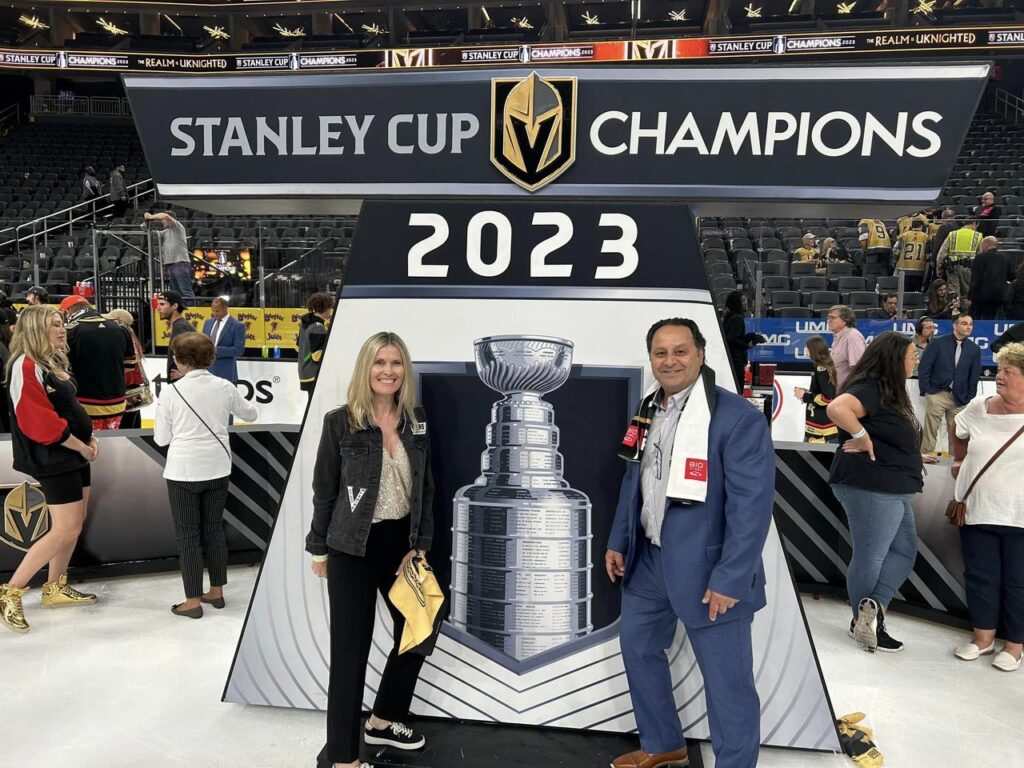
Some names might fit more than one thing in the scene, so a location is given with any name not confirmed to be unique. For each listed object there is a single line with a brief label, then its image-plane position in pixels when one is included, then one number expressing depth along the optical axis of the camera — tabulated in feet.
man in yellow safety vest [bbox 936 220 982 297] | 31.55
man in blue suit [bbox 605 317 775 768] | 7.39
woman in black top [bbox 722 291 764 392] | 21.43
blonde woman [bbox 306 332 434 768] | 8.21
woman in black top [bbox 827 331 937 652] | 11.64
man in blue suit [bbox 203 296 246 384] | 23.36
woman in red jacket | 12.43
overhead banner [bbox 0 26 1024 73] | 68.23
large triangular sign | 9.30
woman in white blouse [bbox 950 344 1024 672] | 11.43
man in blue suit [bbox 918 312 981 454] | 23.53
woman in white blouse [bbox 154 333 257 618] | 12.73
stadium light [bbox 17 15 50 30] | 84.89
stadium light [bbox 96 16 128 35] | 88.89
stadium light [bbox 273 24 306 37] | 89.05
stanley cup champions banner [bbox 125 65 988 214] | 8.57
